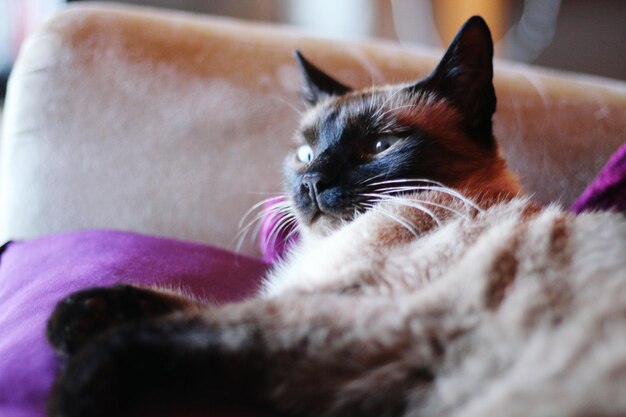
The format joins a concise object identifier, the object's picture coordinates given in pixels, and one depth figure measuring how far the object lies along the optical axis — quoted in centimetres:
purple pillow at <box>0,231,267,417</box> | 51
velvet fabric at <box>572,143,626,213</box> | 58
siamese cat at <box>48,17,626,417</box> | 48
